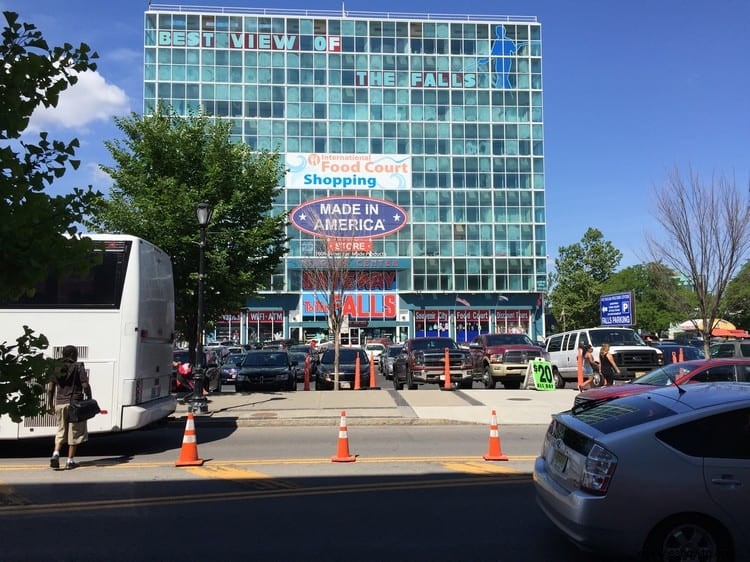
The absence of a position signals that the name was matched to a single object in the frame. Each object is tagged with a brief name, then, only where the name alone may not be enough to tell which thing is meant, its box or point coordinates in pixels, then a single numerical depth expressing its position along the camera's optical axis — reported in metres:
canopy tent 66.62
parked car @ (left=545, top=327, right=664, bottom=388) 20.53
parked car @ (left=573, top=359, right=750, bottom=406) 11.97
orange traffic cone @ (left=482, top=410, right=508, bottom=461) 9.93
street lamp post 15.07
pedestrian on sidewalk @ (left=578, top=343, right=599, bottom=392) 17.50
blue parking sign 32.59
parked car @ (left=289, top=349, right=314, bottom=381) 29.51
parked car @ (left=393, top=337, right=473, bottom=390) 21.70
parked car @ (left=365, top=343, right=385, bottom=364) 44.03
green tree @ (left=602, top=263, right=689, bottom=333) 72.50
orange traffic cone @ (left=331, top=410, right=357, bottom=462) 10.02
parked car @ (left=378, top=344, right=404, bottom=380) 30.62
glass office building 66.25
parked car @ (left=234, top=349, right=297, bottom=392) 21.06
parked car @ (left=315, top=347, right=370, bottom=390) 22.86
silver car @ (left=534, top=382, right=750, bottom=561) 4.63
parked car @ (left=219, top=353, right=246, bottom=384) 27.33
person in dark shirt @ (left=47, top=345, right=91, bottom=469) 9.47
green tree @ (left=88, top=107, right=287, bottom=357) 17.73
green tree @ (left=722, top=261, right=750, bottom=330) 25.79
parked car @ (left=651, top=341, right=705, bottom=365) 27.05
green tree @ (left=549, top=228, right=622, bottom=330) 69.69
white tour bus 10.27
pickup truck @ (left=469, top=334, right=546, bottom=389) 21.97
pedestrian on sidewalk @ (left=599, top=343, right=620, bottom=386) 16.97
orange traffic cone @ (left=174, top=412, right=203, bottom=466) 9.66
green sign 20.94
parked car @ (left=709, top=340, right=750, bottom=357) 21.03
